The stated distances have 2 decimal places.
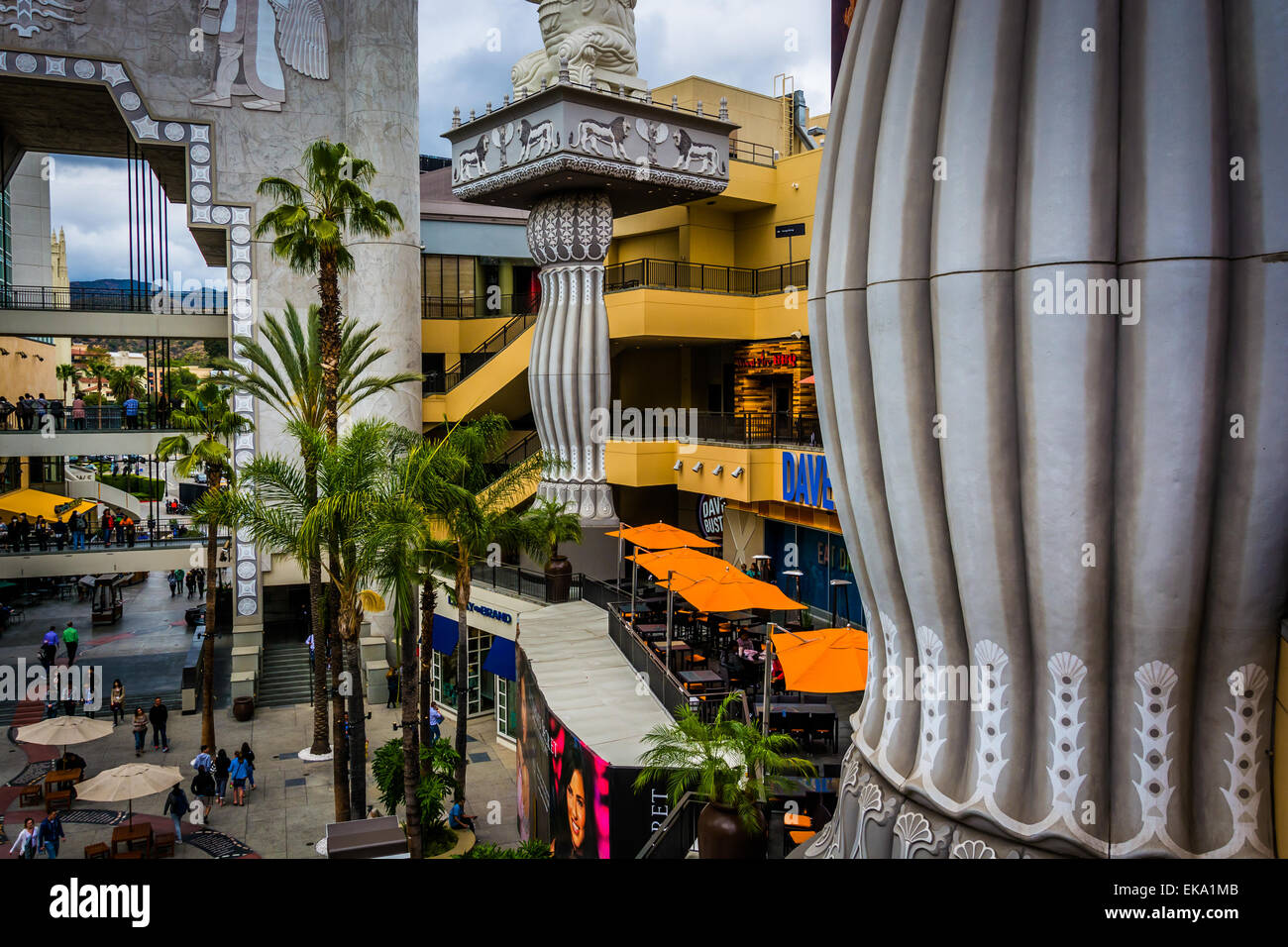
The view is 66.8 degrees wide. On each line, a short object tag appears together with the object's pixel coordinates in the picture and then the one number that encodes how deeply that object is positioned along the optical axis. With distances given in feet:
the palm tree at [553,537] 74.02
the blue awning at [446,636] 96.89
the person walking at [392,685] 102.27
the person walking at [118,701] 90.84
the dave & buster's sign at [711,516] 104.17
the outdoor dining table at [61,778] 71.05
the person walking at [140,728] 82.74
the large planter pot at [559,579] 89.40
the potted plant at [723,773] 32.89
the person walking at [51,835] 59.41
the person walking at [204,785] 70.54
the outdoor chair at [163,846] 61.82
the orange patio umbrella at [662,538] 78.23
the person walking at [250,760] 75.51
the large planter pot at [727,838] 32.63
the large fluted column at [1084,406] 19.65
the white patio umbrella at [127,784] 57.72
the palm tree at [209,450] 83.76
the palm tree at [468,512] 61.98
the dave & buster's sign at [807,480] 72.84
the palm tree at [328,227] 68.44
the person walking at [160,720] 83.05
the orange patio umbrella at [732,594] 57.21
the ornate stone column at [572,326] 86.02
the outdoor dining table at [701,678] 59.31
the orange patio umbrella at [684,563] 63.23
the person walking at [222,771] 75.61
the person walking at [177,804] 66.03
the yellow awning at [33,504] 120.57
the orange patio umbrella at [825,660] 46.09
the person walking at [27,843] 55.31
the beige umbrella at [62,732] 66.13
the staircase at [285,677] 102.94
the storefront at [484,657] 86.00
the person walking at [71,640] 102.84
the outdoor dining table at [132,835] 60.54
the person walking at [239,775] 74.33
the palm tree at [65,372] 226.17
